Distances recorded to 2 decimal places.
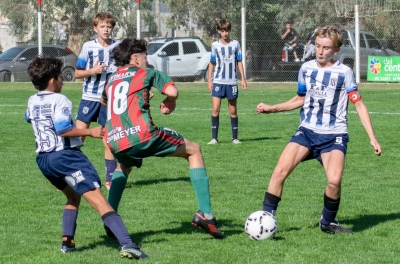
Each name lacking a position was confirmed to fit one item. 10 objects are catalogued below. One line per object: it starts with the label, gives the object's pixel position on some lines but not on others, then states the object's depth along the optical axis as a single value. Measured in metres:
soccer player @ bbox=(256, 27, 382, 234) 11.27
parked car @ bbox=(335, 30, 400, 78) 45.62
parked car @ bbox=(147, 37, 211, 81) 49.82
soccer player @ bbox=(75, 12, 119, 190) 15.91
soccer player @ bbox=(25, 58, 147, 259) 9.84
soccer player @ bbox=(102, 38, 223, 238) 10.25
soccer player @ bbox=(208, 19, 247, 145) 23.05
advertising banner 45.24
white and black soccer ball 10.88
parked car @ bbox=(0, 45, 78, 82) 51.36
